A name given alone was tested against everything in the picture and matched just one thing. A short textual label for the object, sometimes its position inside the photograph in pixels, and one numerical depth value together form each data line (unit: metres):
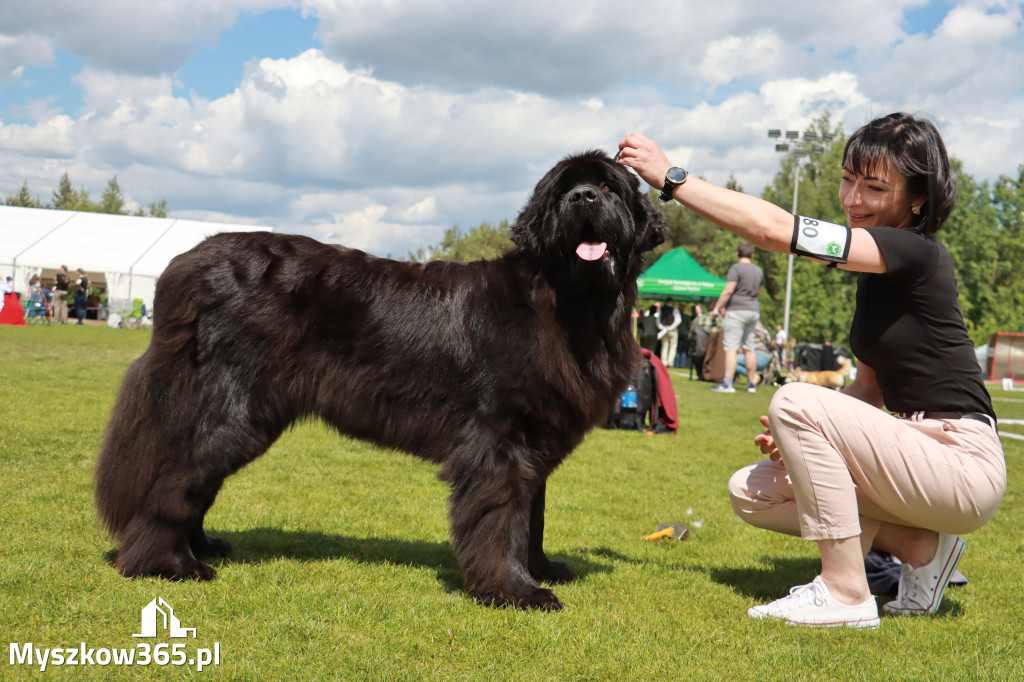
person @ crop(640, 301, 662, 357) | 17.52
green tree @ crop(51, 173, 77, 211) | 78.66
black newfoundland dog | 3.09
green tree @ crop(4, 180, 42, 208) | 75.19
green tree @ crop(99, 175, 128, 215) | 71.62
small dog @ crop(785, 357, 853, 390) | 14.39
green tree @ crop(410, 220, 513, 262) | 56.76
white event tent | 29.45
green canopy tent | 24.14
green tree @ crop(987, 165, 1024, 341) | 38.09
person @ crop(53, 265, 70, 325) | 24.42
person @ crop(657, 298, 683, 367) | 18.20
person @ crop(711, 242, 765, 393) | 11.83
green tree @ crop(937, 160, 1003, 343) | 38.47
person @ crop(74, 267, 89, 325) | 26.25
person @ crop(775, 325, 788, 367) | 21.05
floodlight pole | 29.28
